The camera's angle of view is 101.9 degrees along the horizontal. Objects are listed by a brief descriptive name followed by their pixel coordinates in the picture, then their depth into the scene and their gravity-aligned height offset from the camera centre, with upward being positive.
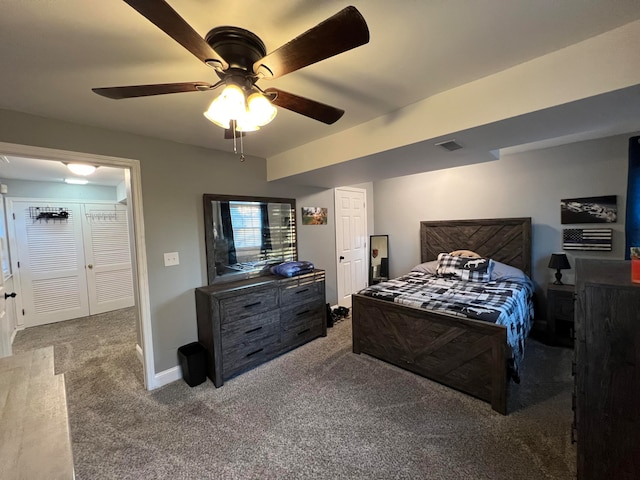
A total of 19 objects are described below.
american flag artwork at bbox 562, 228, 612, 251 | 2.97 -0.26
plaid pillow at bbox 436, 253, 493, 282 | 3.30 -0.63
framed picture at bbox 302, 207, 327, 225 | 3.74 +0.14
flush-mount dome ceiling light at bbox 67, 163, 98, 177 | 3.14 +0.78
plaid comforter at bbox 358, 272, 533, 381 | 2.18 -0.78
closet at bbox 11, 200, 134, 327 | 3.93 -0.45
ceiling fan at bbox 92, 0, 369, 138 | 0.80 +0.64
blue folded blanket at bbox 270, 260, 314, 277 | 3.04 -0.51
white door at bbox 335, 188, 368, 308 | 4.34 -0.30
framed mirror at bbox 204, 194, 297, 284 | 2.80 -0.09
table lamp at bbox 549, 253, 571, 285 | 3.06 -0.54
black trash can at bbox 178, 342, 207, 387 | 2.42 -1.28
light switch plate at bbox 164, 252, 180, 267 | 2.51 -0.29
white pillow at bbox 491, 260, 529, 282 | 3.25 -0.68
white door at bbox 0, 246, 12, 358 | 1.98 -0.76
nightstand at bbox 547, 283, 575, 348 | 2.94 -1.11
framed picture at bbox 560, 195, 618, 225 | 2.93 +0.08
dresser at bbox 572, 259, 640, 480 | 1.04 -0.67
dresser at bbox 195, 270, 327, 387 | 2.43 -0.97
